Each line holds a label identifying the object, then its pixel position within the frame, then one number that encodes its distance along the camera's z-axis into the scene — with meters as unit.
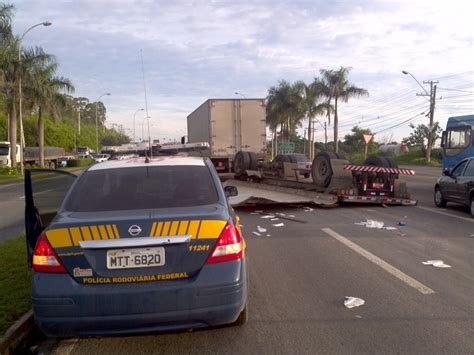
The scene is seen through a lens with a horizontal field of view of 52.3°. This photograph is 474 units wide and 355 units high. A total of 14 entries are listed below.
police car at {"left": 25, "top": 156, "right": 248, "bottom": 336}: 3.66
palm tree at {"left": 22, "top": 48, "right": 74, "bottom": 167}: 34.94
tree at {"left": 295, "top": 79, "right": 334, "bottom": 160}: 49.31
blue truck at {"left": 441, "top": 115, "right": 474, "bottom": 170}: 17.78
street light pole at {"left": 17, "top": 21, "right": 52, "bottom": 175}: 33.24
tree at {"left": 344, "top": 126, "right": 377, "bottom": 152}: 84.50
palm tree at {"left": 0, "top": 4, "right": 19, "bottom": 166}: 32.56
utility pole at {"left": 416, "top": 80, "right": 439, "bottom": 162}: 50.78
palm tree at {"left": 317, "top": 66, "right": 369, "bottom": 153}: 47.72
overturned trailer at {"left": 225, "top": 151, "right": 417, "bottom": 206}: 13.16
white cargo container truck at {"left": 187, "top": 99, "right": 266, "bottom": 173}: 23.00
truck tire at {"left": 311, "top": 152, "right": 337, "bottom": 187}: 13.66
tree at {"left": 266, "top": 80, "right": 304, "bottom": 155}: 51.38
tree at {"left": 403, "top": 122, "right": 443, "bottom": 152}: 85.48
